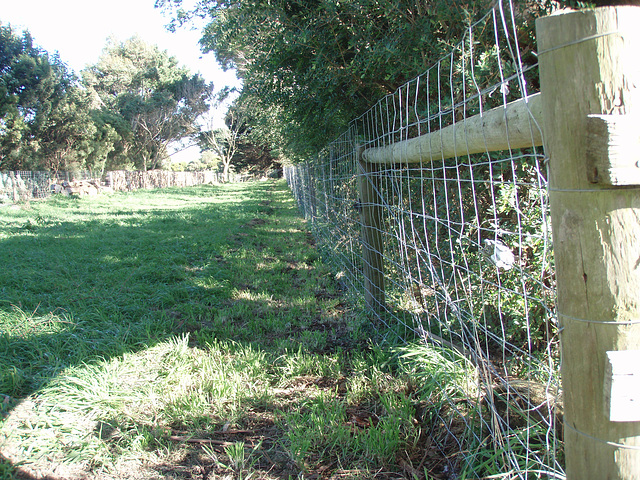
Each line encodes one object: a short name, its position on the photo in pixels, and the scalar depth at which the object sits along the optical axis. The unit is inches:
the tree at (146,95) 1413.6
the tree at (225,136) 1716.3
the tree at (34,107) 848.3
